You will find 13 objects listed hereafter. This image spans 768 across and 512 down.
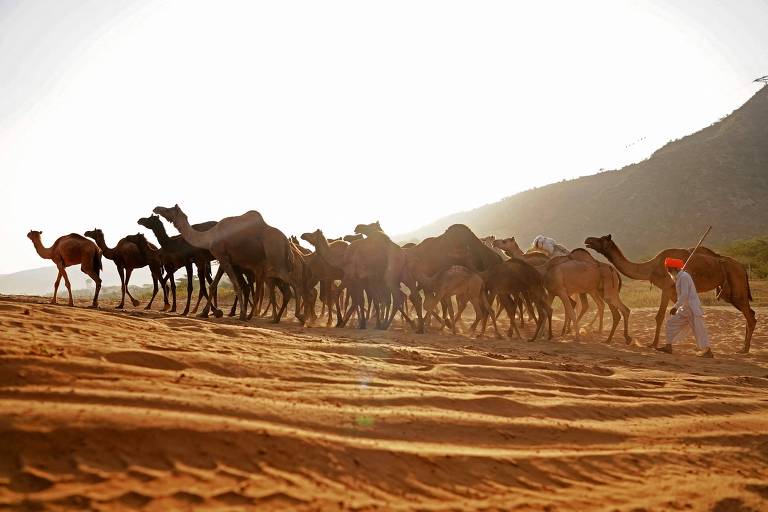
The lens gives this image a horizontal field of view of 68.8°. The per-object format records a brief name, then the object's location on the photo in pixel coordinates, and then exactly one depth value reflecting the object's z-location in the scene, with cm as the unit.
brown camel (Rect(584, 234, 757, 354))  1187
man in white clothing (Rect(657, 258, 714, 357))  1048
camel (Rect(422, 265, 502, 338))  1225
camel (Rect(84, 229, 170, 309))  1570
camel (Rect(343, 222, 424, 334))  1248
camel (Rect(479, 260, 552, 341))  1255
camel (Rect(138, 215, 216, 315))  1457
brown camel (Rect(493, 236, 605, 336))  1392
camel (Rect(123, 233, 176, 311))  1557
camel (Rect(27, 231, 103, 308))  1414
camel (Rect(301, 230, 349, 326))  1339
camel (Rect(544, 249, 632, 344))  1259
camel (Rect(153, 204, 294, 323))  1213
